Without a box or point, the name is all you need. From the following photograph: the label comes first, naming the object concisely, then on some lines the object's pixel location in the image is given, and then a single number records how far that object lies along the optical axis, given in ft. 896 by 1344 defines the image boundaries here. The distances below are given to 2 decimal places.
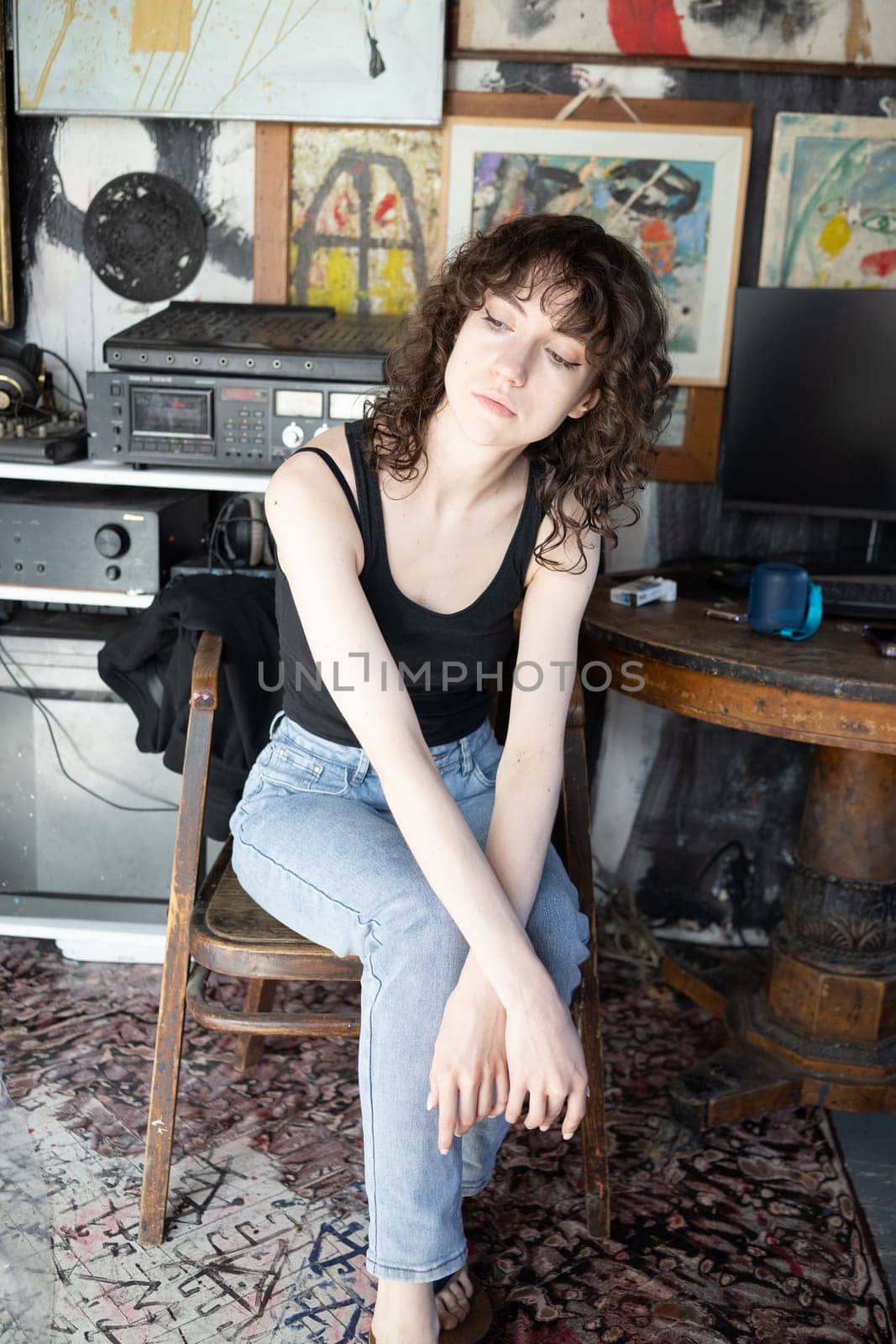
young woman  4.10
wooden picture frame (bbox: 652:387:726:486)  7.78
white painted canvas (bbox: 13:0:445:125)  7.14
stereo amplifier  6.55
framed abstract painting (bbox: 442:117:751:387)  7.30
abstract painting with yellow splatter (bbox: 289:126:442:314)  7.45
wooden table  5.82
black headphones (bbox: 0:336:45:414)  7.11
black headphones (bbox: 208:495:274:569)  7.02
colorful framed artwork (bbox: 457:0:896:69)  7.09
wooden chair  4.62
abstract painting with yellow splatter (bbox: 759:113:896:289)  7.27
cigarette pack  6.47
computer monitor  6.78
